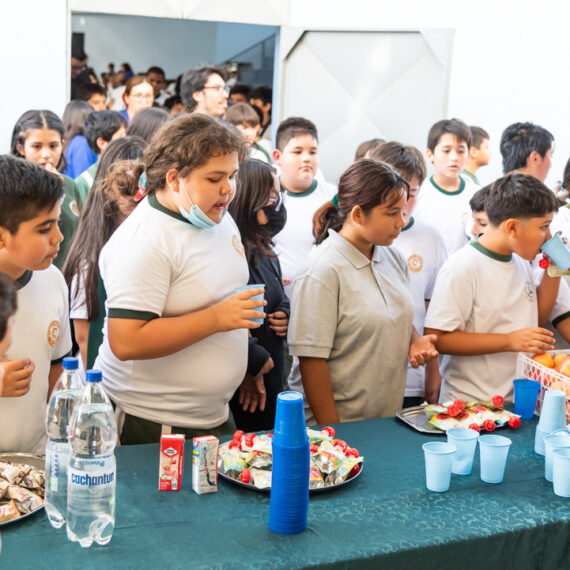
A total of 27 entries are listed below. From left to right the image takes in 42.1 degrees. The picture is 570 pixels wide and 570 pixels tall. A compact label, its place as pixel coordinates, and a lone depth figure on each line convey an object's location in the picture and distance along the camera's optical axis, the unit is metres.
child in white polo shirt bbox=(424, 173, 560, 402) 2.47
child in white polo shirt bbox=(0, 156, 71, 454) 1.77
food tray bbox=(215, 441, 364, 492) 1.67
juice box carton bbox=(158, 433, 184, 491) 1.64
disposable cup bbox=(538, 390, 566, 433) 1.97
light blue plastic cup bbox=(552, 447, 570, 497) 1.73
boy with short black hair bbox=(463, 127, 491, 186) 5.14
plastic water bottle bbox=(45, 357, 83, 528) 1.51
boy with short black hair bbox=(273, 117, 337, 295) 3.51
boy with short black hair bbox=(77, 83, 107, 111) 6.01
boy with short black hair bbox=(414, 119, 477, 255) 3.99
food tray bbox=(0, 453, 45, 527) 1.71
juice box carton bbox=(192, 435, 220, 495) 1.64
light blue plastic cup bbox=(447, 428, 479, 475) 1.82
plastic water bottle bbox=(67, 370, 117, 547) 1.41
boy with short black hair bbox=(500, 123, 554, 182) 4.14
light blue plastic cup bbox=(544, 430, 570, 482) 1.82
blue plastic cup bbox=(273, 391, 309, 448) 1.45
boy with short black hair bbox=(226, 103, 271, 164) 5.09
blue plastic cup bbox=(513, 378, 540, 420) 2.24
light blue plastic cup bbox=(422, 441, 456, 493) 1.72
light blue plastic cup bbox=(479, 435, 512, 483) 1.79
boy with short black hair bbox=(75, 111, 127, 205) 4.20
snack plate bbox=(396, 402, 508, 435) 2.09
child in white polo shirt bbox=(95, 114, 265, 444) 1.87
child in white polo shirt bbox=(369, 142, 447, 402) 2.90
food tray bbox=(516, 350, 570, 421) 2.20
